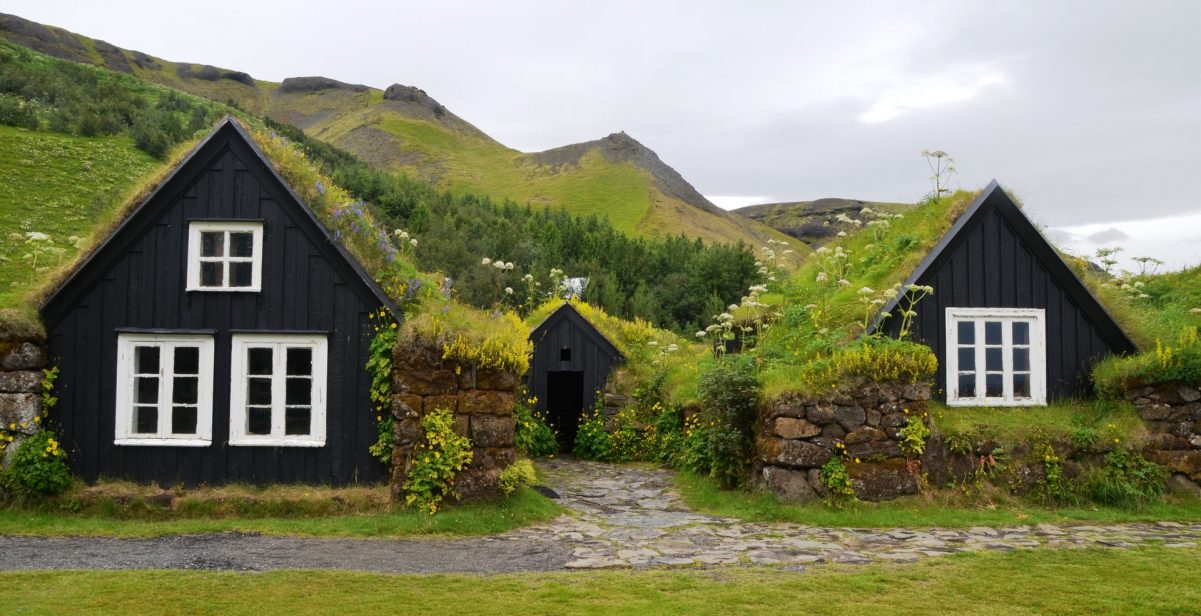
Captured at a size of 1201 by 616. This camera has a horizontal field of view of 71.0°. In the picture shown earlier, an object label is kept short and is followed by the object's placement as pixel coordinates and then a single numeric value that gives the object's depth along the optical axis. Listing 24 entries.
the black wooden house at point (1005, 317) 13.98
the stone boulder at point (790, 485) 12.48
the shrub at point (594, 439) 19.98
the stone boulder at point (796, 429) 12.43
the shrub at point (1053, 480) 12.66
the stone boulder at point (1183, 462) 12.90
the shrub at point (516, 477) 12.05
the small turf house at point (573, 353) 21.06
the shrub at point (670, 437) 17.94
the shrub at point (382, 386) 11.99
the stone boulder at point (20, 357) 11.60
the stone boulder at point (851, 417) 12.36
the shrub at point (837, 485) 12.20
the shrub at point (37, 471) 11.45
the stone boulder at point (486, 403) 11.81
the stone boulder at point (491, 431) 11.84
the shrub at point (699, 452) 14.87
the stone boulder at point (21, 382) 11.57
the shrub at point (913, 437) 12.41
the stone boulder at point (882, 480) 12.30
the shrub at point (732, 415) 13.55
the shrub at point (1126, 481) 12.59
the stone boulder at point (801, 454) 12.41
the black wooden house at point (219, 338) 12.02
